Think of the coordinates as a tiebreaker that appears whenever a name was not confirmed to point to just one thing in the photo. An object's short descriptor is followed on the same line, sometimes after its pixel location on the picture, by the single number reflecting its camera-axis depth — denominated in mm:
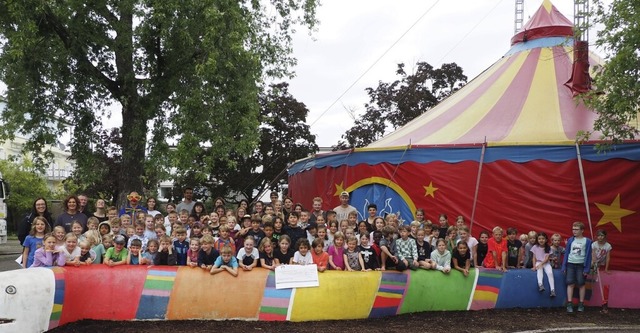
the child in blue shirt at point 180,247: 7742
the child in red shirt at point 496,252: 9188
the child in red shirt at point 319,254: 7910
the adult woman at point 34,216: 8133
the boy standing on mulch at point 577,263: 9008
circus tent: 10570
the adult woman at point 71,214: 8562
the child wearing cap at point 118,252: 7492
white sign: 7508
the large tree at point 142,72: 12375
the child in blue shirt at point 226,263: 7391
